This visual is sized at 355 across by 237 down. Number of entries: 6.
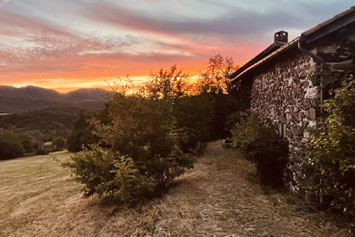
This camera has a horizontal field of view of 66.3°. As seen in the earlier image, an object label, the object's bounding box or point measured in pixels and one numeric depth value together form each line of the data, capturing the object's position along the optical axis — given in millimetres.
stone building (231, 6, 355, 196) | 6023
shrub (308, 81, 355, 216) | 4398
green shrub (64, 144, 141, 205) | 8031
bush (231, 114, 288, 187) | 8227
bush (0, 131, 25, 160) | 38281
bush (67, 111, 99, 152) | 29147
